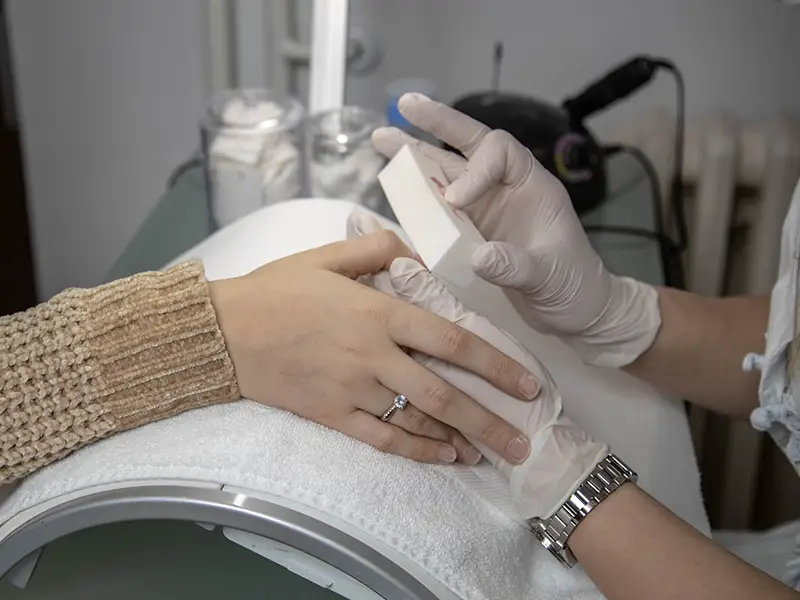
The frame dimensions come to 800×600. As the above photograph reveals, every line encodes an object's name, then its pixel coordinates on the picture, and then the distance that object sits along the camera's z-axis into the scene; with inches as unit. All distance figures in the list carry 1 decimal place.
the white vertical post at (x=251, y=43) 55.9
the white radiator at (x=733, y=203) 50.7
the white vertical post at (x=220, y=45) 53.8
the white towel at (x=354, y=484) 22.0
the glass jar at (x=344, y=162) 42.8
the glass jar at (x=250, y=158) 42.4
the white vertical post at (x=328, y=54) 43.1
